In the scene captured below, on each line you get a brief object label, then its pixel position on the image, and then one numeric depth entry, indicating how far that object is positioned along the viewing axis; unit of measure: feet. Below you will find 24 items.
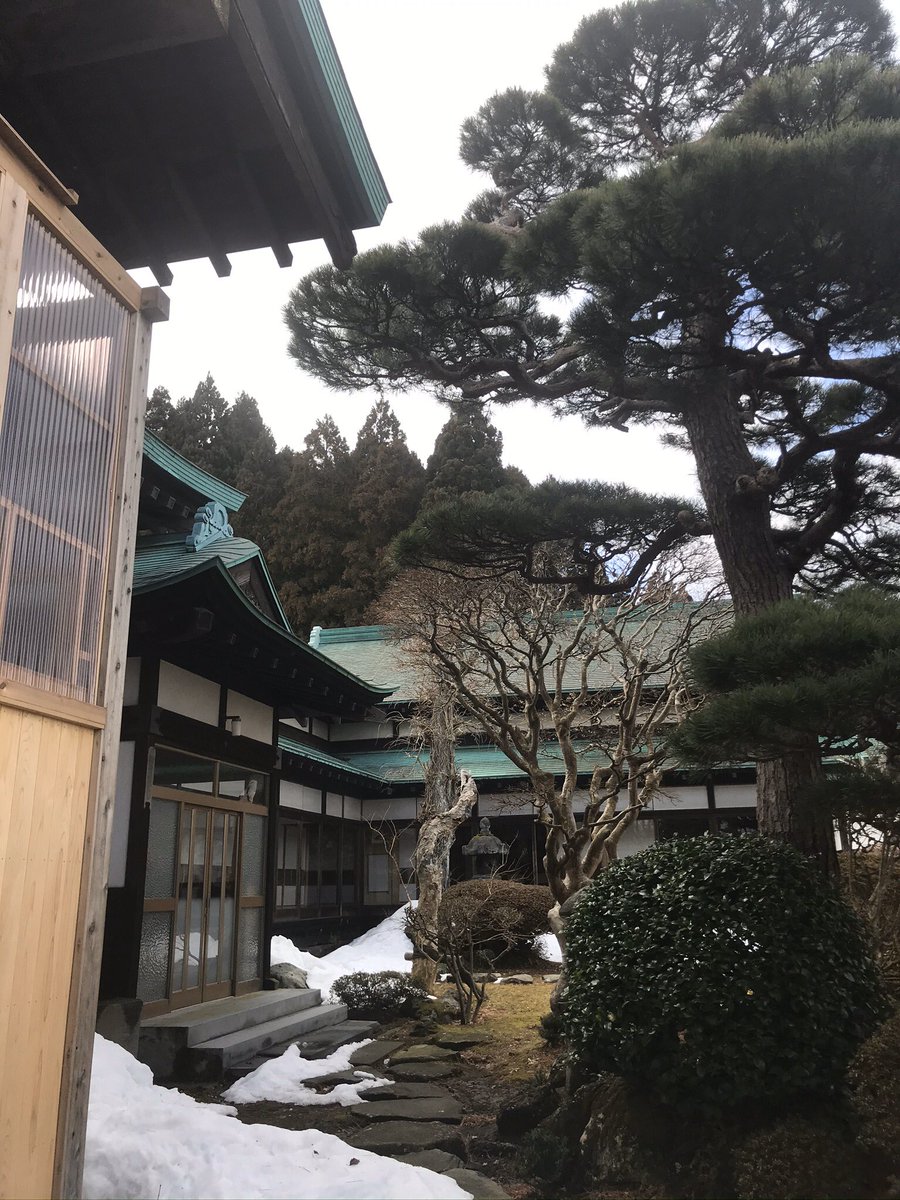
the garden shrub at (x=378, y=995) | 30.94
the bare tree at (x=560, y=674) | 24.14
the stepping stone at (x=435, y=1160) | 14.80
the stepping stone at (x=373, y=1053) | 24.06
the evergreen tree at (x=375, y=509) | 92.32
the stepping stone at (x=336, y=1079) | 21.63
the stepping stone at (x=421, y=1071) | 22.36
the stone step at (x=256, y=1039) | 22.08
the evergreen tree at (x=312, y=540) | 93.61
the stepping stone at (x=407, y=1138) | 16.12
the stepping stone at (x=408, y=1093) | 20.16
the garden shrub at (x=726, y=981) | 13.52
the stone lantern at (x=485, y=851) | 44.34
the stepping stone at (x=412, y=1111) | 18.43
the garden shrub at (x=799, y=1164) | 12.42
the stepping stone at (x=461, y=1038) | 26.45
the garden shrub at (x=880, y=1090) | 13.19
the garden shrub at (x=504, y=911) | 41.86
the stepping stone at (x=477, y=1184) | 13.03
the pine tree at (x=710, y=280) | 15.80
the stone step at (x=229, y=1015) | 22.58
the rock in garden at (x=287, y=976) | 31.81
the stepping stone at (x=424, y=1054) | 24.45
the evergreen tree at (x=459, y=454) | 92.58
